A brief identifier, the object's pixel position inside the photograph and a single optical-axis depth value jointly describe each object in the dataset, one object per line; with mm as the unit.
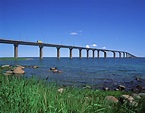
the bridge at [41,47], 44458
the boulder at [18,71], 15197
